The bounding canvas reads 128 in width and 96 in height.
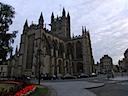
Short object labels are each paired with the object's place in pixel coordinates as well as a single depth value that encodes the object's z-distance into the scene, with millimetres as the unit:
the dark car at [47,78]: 26749
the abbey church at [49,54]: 32898
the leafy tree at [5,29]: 15088
